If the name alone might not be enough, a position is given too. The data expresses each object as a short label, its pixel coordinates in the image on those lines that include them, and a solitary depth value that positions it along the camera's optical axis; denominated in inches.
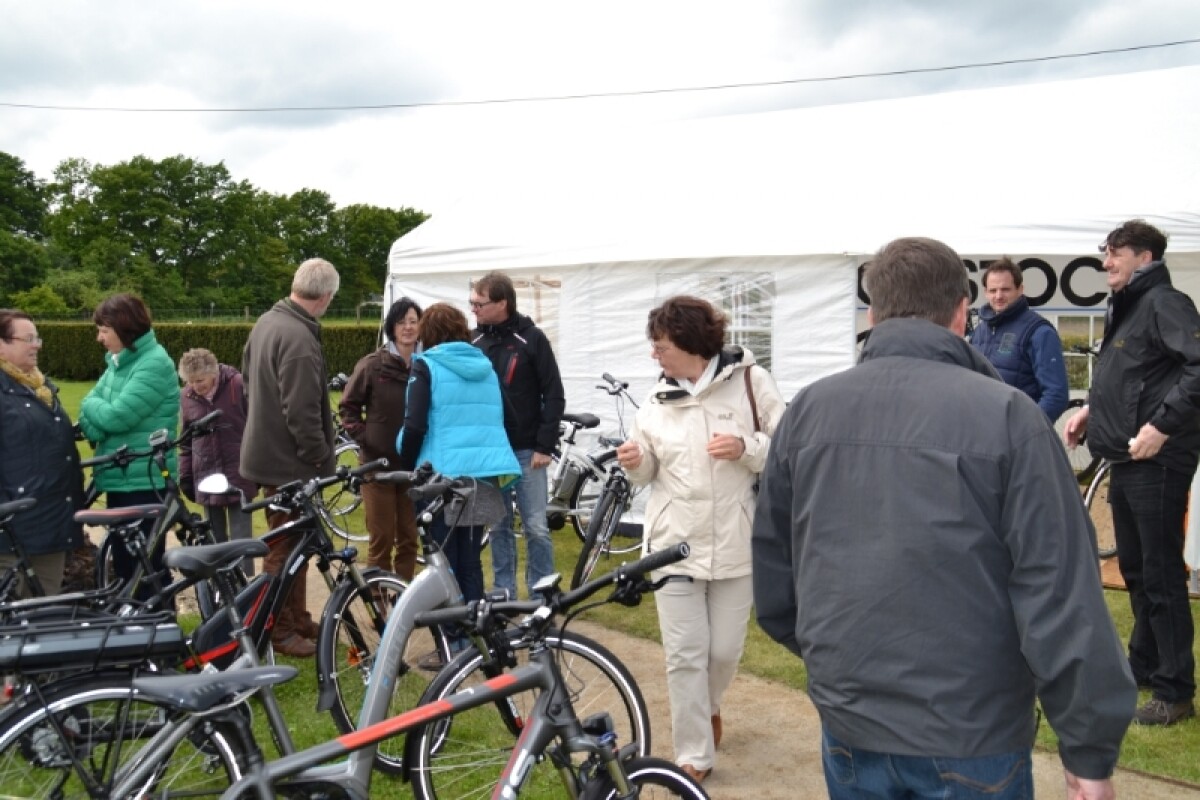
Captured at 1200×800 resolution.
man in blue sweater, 220.2
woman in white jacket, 149.3
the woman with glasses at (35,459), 181.9
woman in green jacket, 209.2
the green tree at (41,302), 2010.7
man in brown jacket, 200.4
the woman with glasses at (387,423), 215.9
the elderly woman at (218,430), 227.8
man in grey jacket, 72.0
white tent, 280.8
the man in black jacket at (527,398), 226.2
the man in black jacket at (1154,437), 168.7
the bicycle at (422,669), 131.0
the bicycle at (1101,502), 290.7
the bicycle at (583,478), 305.1
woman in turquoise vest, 190.5
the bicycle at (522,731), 93.7
